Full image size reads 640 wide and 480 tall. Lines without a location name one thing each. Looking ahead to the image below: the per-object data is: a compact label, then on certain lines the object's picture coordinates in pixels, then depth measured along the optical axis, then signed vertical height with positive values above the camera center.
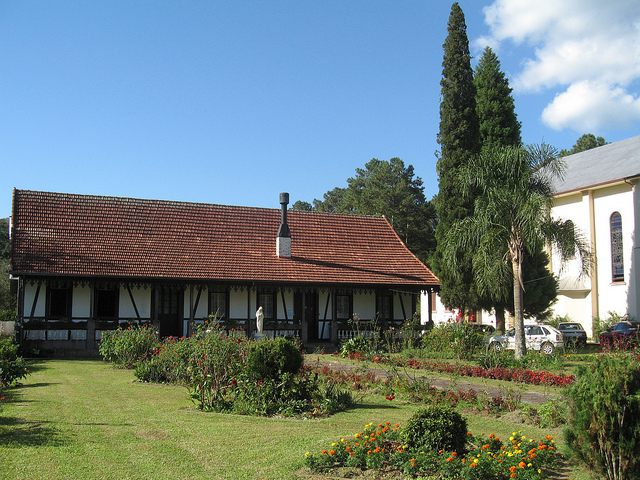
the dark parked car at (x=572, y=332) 26.56 -1.72
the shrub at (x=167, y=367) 13.40 -1.67
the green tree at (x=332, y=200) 85.75 +14.61
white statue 19.09 -0.71
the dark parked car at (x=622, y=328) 27.44 -1.60
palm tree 19.17 +2.67
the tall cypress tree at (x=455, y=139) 30.16 +8.49
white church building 33.03 +4.04
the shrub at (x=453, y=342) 20.58 -1.65
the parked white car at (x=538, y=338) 21.98 -1.64
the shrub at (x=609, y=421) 5.53 -1.22
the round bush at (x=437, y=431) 6.89 -1.64
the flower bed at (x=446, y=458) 6.13 -1.84
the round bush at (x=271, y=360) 10.54 -1.15
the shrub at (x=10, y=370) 10.82 -1.36
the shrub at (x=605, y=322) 32.42 -1.45
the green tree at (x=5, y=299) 36.12 -0.04
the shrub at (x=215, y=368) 10.27 -1.34
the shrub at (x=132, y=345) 16.34 -1.35
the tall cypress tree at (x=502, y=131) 30.55 +9.69
